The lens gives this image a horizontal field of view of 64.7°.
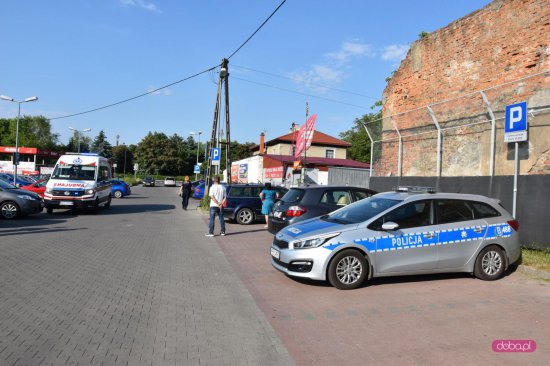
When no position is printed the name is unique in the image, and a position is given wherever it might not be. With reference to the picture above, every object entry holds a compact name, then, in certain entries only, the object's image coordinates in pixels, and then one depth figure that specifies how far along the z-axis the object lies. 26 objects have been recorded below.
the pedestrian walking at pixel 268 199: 13.40
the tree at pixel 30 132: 104.25
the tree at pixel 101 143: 122.11
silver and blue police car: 6.54
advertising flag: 19.12
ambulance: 16.92
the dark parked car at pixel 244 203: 15.56
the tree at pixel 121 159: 111.69
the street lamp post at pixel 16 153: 30.00
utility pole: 22.78
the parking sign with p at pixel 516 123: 8.91
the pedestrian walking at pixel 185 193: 22.44
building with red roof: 24.05
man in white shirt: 12.06
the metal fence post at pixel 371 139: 16.11
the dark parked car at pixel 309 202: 10.05
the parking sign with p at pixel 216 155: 22.27
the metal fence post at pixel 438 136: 12.88
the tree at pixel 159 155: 97.81
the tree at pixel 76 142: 115.85
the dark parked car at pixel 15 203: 15.09
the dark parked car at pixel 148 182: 63.03
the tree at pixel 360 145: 65.94
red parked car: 21.75
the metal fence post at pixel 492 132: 10.74
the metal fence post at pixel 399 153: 14.82
